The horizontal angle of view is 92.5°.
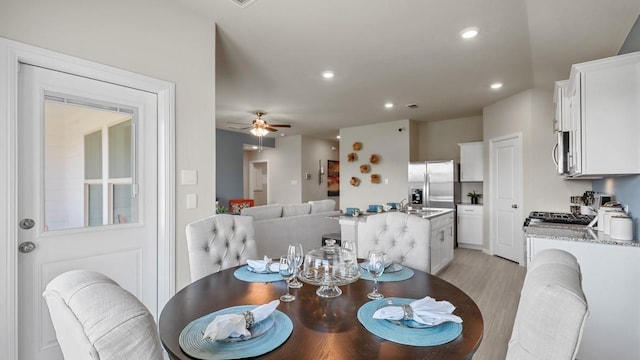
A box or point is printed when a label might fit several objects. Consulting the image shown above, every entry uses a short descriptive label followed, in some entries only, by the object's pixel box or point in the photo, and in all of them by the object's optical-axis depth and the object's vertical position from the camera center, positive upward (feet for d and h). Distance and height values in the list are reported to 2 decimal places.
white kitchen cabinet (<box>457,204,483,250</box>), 19.12 -3.02
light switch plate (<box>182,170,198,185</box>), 7.89 +0.08
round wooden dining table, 2.87 -1.63
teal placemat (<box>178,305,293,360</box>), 2.83 -1.60
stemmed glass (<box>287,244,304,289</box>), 4.46 -1.14
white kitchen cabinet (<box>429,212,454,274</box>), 12.68 -2.83
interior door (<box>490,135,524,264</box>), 16.07 -1.07
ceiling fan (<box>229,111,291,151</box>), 19.65 +3.45
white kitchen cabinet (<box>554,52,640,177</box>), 7.01 +1.47
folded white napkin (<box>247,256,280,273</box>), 5.41 -1.54
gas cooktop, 10.67 -1.49
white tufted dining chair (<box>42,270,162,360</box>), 1.82 -0.90
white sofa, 13.48 -2.19
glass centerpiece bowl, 4.23 -1.34
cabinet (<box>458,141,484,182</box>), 19.69 +1.08
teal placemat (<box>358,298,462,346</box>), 3.04 -1.60
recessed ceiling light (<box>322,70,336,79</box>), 13.08 +4.58
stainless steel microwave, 9.68 +0.82
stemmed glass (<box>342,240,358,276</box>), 4.43 -1.24
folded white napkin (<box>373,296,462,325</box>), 3.31 -1.50
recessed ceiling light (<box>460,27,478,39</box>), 9.38 +4.58
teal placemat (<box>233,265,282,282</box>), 5.08 -1.65
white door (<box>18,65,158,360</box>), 5.71 -0.16
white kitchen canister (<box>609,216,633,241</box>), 6.86 -1.14
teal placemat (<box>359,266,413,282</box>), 4.97 -1.62
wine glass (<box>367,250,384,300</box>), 4.26 -1.23
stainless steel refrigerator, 19.93 -0.36
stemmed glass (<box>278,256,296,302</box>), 4.42 -1.29
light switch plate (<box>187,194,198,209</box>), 7.94 -0.54
